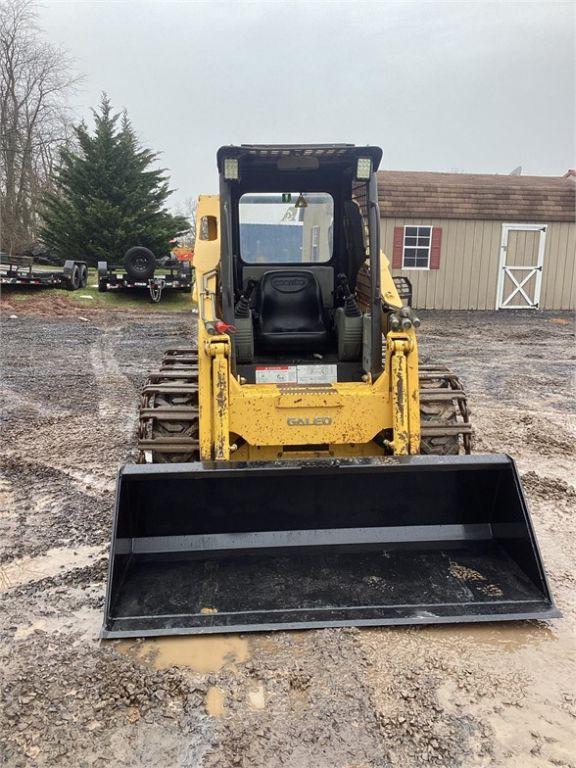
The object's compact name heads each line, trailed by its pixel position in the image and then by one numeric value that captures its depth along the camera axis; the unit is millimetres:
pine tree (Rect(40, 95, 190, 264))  20641
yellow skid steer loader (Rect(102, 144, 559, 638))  3246
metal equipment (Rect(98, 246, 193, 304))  18062
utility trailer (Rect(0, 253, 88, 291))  16969
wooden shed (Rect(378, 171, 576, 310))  17688
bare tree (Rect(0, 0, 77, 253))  28000
